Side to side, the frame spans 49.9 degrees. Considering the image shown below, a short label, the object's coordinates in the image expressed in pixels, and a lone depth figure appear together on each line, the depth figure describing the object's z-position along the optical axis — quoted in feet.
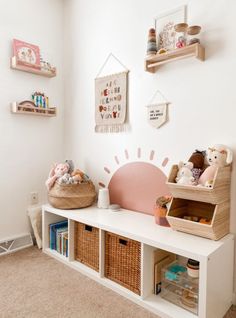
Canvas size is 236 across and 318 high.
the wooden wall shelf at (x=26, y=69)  7.50
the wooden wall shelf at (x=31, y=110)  7.59
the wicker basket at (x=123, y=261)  5.43
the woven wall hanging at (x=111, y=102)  7.19
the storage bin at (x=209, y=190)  4.76
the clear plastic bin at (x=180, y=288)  4.93
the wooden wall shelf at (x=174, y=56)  5.38
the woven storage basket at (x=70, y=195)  7.07
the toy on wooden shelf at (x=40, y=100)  8.17
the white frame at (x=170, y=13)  5.87
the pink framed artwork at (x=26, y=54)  7.58
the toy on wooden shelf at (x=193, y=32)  5.40
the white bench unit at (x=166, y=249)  4.34
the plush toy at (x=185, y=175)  5.15
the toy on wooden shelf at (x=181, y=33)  5.55
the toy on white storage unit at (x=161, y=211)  5.73
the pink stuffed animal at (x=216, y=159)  5.04
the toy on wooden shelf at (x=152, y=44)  6.14
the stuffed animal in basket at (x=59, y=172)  7.43
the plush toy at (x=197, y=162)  5.34
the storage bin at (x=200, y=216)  4.82
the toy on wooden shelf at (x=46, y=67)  8.17
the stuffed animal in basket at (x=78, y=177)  7.22
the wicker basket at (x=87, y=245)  6.35
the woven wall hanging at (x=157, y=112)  6.27
